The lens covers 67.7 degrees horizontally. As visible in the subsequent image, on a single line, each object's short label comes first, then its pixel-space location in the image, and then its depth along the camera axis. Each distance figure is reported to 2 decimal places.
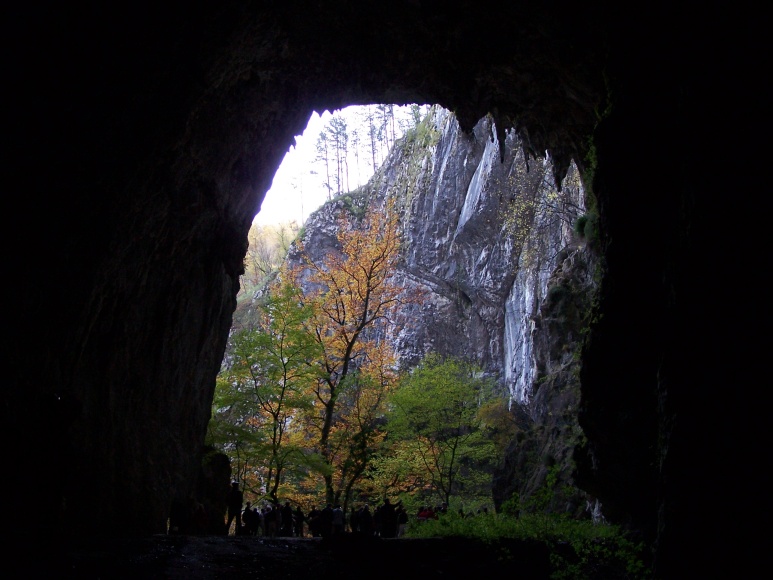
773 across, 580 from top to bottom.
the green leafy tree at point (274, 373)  18.59
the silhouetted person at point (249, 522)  16.84
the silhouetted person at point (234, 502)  16.19
